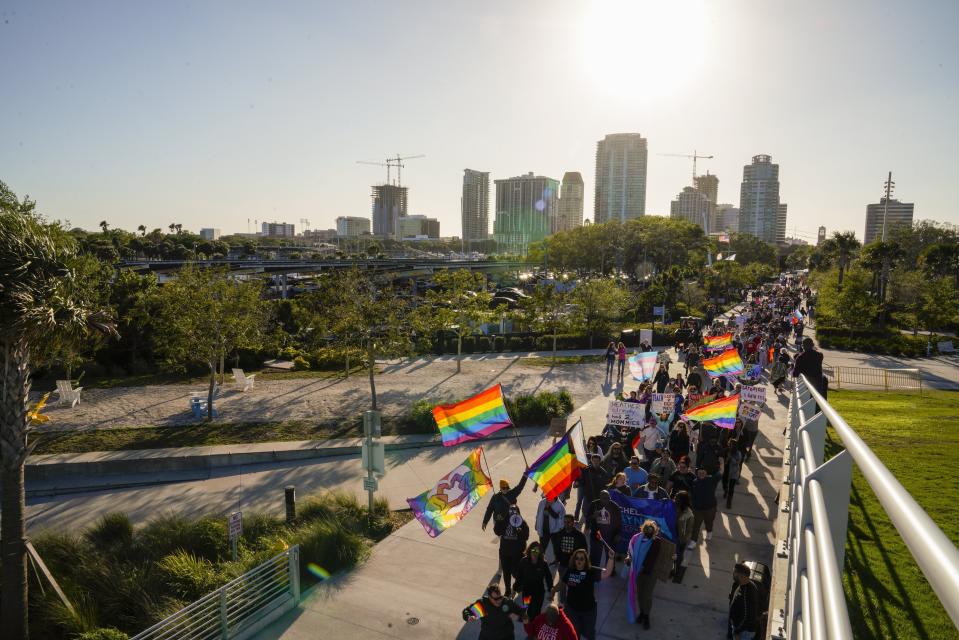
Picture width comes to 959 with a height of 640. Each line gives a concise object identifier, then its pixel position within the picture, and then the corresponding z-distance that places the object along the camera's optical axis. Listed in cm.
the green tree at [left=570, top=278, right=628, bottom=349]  3703
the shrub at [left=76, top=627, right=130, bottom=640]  798
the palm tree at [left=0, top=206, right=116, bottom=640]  818
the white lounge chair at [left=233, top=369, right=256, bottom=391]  2377
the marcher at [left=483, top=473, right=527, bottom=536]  928
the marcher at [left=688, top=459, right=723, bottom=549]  1041
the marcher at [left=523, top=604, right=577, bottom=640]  652
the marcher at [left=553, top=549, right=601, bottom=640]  764
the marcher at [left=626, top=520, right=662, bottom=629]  847
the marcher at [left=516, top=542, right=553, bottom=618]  814
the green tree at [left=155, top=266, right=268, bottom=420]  1984
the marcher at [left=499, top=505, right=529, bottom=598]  899
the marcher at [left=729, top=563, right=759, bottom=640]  751
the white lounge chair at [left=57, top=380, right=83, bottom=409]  2089
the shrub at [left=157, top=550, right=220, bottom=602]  933
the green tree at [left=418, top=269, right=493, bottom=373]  2921
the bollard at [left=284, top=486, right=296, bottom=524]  1215
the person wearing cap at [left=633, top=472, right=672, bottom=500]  952
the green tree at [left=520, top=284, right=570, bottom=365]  3503
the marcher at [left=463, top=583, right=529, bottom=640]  713
